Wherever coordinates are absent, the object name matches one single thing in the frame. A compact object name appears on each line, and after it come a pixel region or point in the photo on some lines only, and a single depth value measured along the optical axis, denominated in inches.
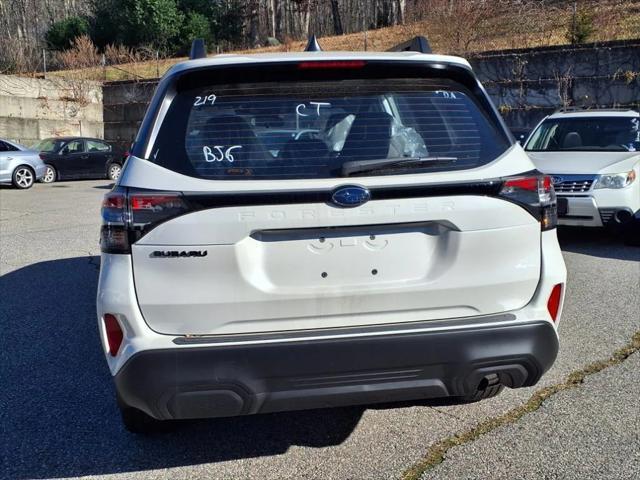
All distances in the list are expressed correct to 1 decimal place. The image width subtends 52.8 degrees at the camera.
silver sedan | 716.0
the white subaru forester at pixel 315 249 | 108.1
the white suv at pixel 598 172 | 318.0
